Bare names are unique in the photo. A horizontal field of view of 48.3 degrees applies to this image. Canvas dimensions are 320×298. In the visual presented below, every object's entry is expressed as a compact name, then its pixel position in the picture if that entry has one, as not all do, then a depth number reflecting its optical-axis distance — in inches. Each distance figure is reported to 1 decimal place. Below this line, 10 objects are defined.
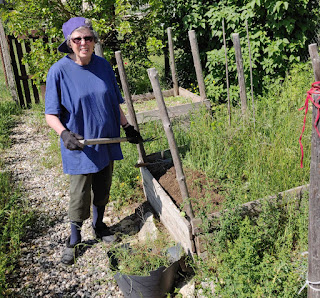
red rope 68.6
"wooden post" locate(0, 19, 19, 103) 308.7
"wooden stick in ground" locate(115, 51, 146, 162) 156.7
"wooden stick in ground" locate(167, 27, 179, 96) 256.4
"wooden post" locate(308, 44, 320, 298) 71.7
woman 115.0
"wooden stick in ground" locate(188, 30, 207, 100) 205.8
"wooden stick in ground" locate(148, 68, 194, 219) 110.3
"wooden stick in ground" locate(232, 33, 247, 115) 171.5
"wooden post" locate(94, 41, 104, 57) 174.6
